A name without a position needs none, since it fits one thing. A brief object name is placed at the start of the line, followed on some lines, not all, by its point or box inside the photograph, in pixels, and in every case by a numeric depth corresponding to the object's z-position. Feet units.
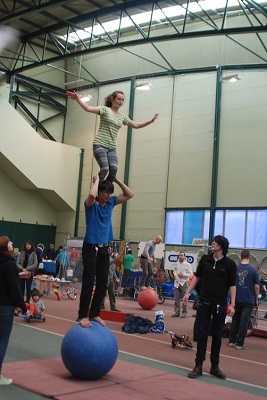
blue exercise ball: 17.33
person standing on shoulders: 17.65
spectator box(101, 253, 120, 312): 39.24
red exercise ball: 43.30
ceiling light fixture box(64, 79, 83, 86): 86.16
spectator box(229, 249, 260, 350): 29.01
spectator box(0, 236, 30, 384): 16.70
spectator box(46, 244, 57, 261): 80.28
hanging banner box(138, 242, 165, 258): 62.23
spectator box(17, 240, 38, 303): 37.52
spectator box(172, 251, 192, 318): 41.06
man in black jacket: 20.45
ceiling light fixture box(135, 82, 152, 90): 67.41
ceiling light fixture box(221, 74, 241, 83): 62.36
